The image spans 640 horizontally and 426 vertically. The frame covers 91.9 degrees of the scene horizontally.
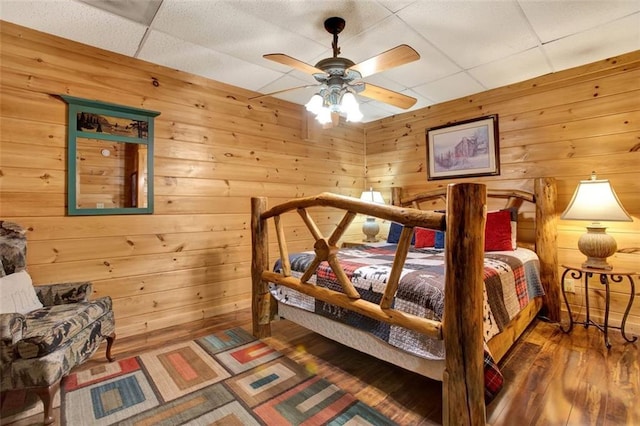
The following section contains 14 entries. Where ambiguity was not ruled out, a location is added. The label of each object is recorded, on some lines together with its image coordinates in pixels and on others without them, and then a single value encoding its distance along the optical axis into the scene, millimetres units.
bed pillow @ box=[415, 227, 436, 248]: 3236
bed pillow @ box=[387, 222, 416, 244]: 3585
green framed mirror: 2445
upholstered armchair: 1533
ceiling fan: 1926
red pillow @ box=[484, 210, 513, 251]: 2863
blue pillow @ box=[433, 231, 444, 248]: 3141
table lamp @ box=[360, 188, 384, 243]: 3994
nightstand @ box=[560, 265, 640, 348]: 2389
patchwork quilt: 1604
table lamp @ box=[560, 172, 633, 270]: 2371
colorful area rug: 1637
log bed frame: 1359
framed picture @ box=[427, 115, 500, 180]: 3467
